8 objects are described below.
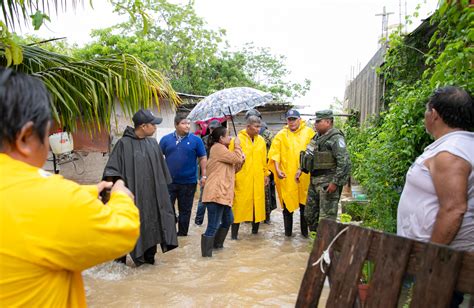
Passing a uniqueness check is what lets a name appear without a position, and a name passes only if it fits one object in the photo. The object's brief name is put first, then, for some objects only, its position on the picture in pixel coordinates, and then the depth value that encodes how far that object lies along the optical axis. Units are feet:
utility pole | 48.44
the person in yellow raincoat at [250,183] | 20.61
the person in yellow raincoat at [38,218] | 3.89
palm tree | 12.37
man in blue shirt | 20.13
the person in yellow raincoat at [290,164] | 20.63
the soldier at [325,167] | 17.51
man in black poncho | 15.39
